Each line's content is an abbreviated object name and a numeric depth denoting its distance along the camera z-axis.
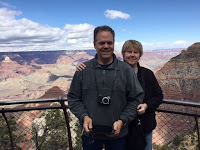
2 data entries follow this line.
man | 1.53
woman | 1.72
